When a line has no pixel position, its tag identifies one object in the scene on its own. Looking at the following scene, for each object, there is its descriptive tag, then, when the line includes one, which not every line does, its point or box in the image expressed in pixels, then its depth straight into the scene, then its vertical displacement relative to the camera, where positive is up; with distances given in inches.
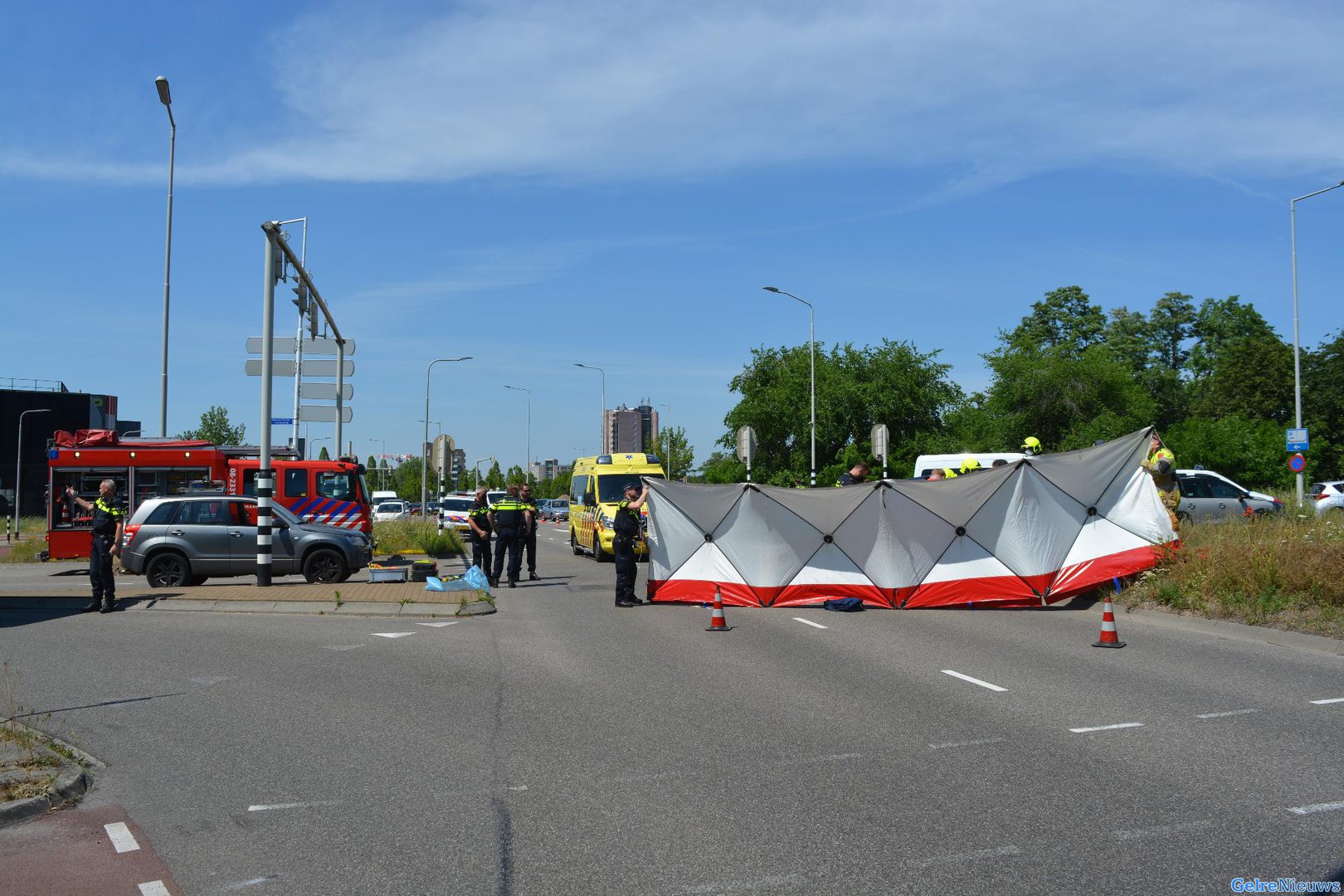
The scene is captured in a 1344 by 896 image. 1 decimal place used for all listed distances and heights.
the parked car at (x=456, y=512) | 1499.8 -38.6
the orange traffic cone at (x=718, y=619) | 514.3 -62.4
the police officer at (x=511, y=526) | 738.2 -27.5
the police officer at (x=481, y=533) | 778.8 -34.0
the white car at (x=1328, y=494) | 1326.5 -3.9
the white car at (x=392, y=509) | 1868.7 -43.5
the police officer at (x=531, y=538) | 776.9 -37.9
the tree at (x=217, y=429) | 3080.7 +155.9
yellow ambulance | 983.6 -6.5
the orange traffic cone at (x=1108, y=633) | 437.1 -57.5
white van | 1017.5 +25.6
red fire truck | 969.5 +4.8
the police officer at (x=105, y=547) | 595.2 -35.1
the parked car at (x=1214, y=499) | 968.3 -7.0
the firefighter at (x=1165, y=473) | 616.3 +9.8
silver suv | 732.0 -41.2
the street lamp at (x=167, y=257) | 1010.5 +222.9
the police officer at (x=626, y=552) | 619.8 -37.1
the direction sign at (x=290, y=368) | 867.4 +101.9
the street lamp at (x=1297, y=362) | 1314.0 +161.0
